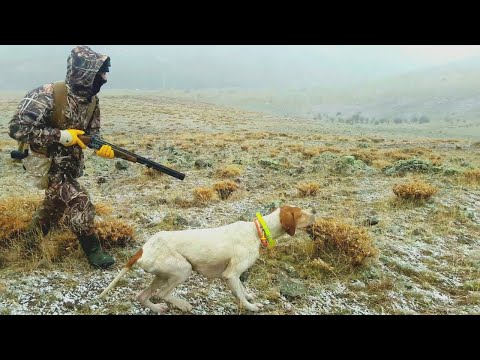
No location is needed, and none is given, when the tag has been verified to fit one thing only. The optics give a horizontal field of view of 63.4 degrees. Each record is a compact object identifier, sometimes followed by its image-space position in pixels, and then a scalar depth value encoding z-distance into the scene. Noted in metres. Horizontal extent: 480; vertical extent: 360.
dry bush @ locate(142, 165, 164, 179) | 11.84
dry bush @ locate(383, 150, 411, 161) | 16.52
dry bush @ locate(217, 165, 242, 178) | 12.36
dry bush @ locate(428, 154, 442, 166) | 14.30
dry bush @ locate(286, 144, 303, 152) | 18.02
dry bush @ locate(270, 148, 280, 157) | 16.62
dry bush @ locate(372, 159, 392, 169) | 14.37
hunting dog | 4.30
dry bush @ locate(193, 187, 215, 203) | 9.37
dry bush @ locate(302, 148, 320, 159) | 16.54
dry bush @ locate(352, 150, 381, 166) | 15.48
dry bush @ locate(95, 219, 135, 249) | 6.34
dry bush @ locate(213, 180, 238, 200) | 9.88
